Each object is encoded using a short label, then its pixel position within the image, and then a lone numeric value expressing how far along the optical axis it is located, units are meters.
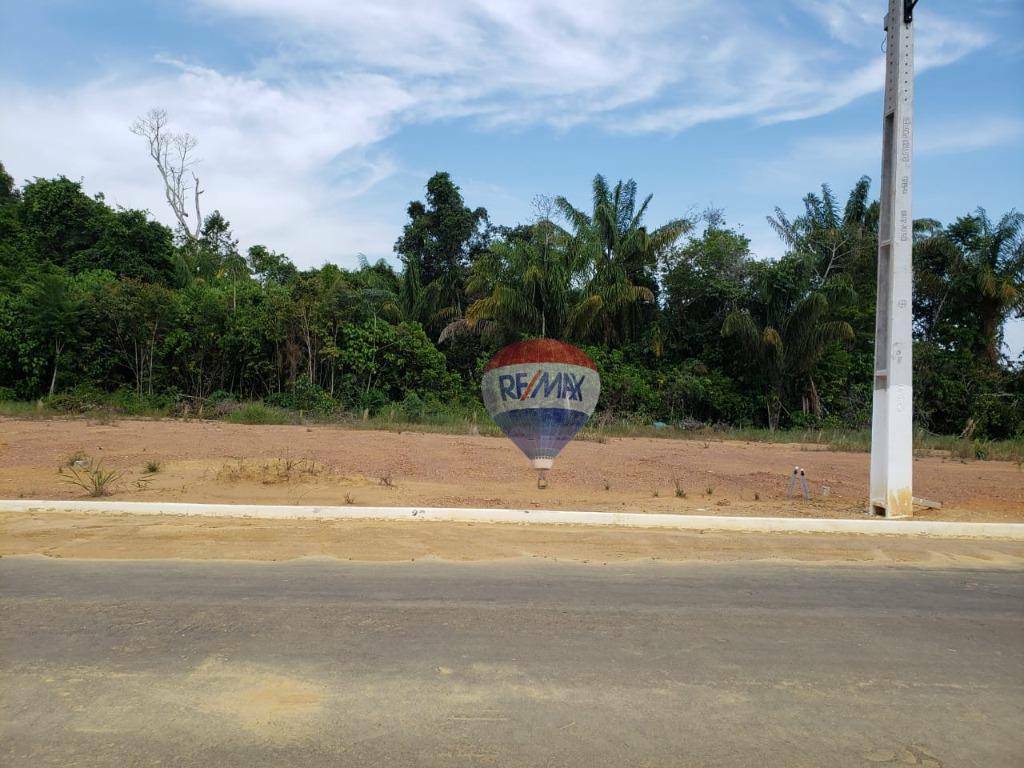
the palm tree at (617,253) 28.83
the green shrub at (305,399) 24.50
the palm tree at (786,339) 28.31
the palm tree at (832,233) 32.56
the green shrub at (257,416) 21.05
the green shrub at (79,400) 21.59
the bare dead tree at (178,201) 41.53
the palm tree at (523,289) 25.89
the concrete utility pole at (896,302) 11.30
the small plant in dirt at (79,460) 13.84
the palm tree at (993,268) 30.53
